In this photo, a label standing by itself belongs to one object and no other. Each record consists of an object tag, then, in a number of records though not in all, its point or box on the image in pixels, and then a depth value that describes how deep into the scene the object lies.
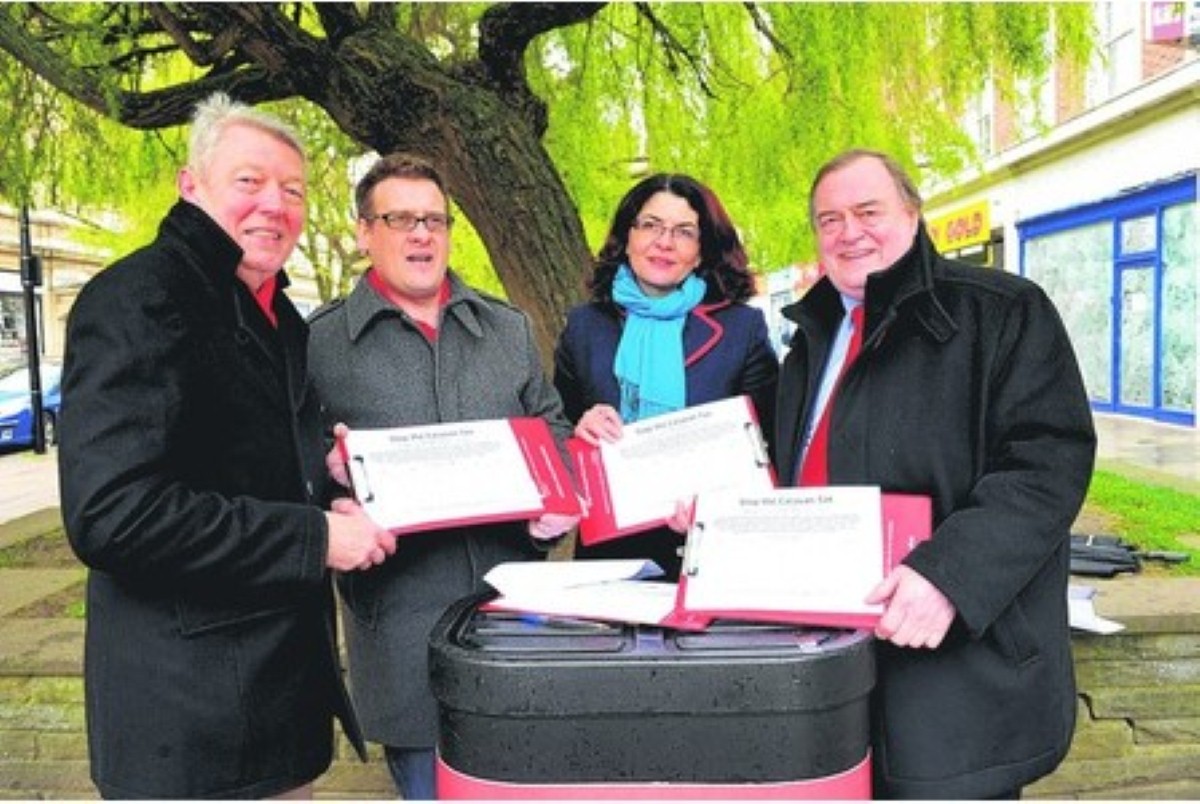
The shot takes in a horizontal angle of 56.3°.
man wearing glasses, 2.34
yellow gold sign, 20.09
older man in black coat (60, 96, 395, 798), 1.76
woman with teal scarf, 2.75
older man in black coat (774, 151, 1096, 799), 1.81
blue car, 15.07
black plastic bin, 1.54
